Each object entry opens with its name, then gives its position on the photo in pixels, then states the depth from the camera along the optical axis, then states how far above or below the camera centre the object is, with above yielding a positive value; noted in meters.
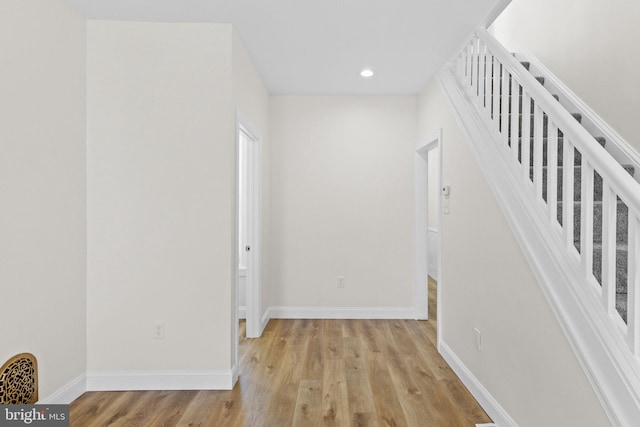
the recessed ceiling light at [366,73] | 3.34 +1.28
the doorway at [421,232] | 4.06 -0.22
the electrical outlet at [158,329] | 2.51 -0.80
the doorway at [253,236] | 3.50 -0.23
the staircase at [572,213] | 1.27 +0.00
